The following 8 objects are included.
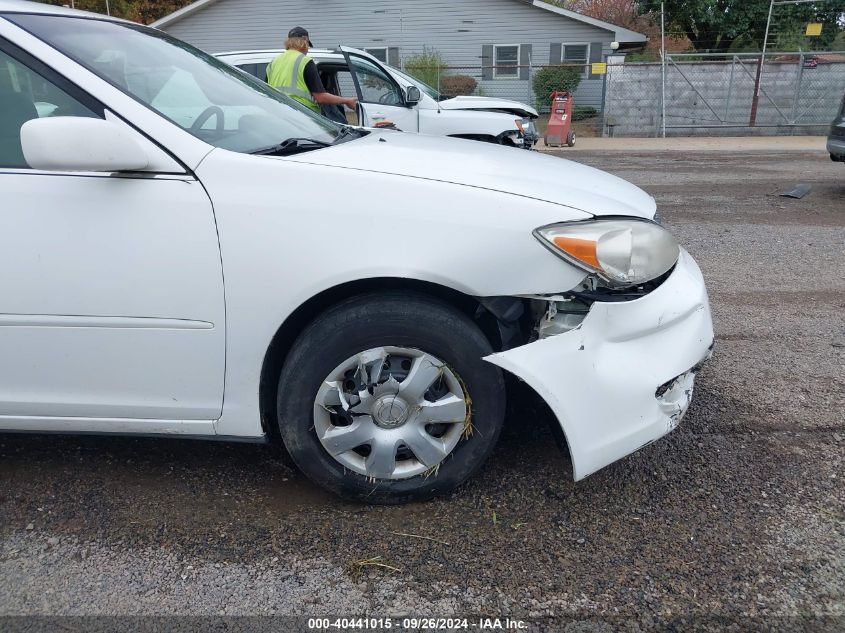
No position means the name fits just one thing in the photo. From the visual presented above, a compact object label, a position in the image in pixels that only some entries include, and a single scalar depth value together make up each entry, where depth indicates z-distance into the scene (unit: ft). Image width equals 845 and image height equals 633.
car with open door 28.96
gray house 81.35
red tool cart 54.80
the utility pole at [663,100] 60.29
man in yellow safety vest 21.65
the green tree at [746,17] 74.54
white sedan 7.73
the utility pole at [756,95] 60.39
